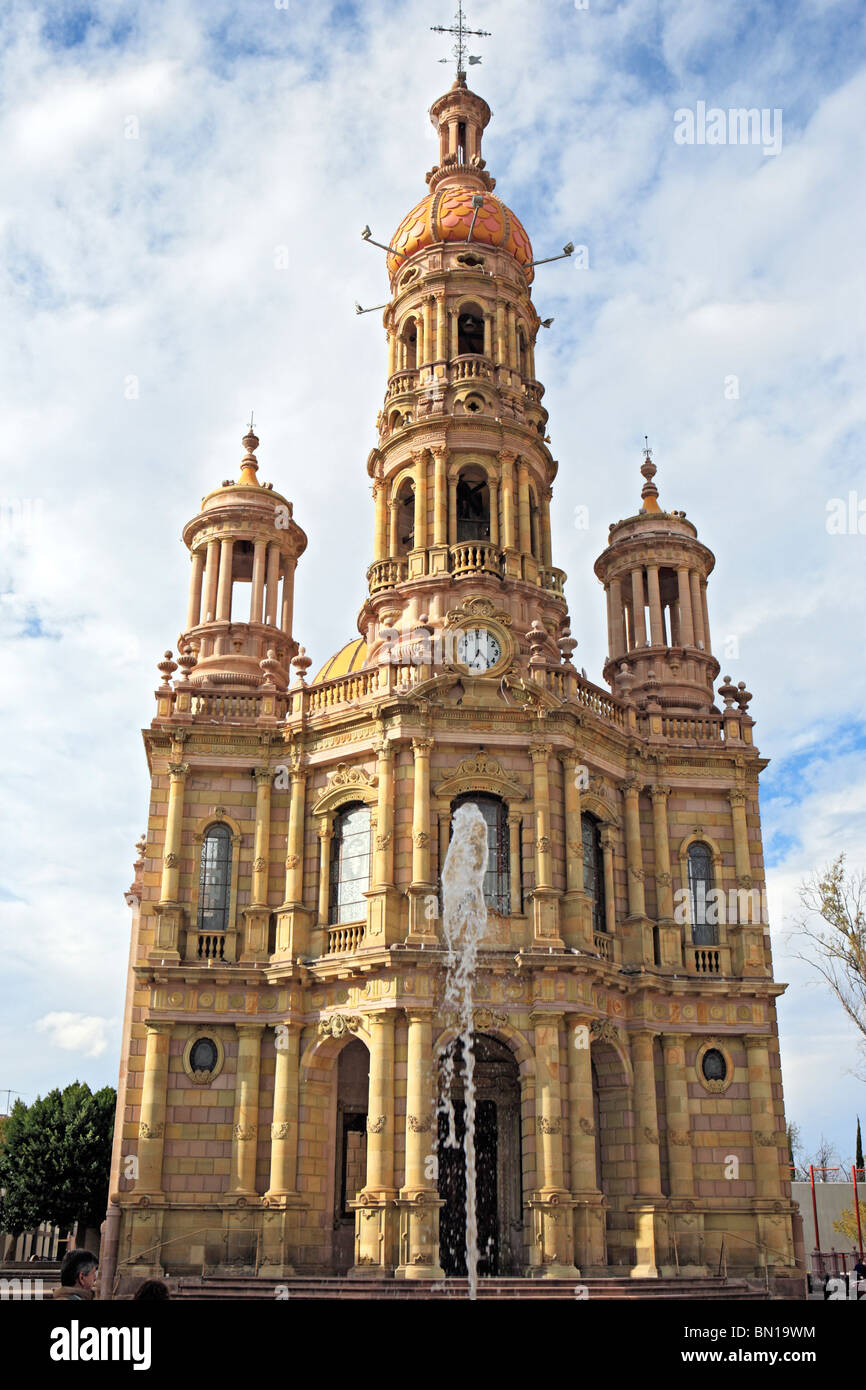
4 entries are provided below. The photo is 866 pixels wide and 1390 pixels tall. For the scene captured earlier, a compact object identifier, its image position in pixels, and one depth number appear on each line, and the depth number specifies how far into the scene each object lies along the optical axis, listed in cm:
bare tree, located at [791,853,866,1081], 3167
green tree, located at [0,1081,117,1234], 4675
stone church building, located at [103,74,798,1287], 2962
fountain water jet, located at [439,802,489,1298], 2989
